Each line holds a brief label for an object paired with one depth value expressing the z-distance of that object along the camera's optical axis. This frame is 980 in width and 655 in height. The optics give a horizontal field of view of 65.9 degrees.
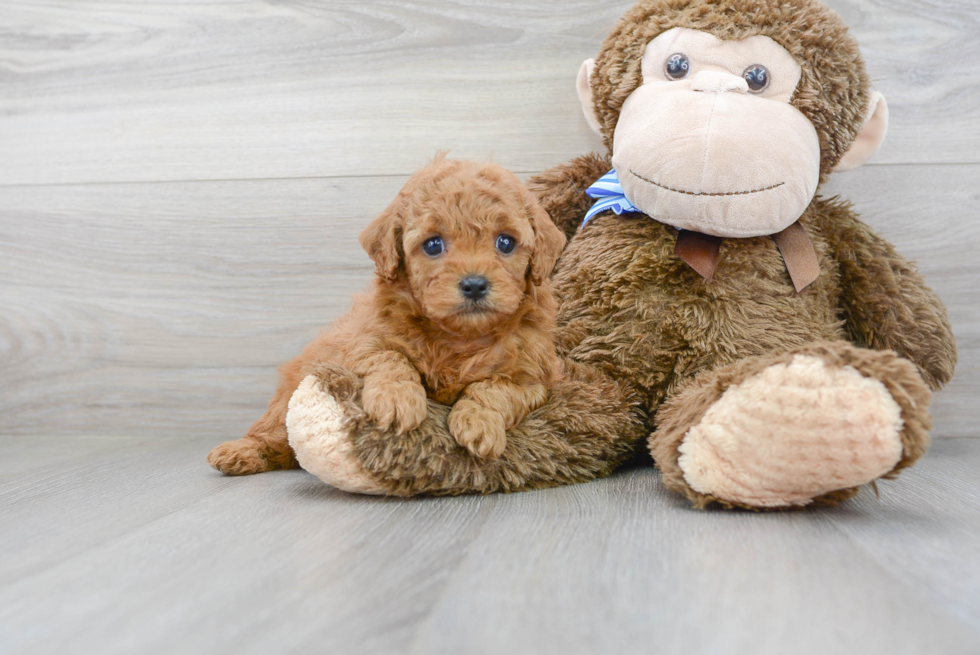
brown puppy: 1.09
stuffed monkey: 1.09
